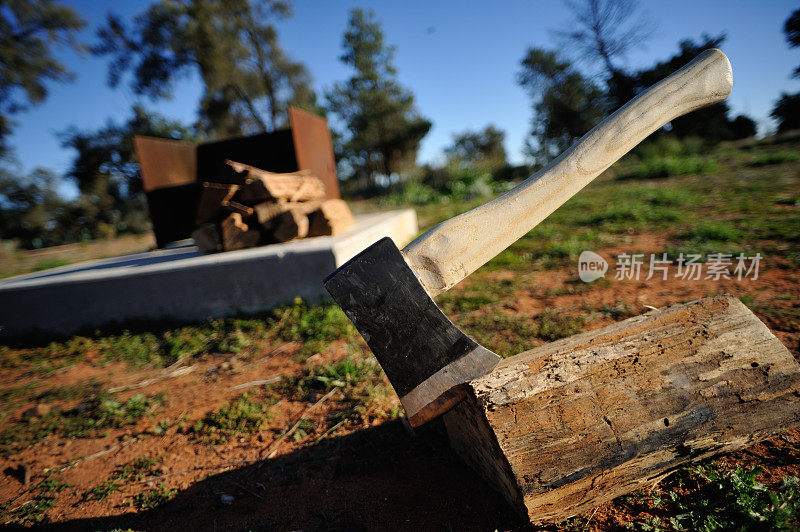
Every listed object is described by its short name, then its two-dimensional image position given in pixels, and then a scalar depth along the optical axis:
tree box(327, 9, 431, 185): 27.45
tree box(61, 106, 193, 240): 21.08
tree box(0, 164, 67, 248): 21.91
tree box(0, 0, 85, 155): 16.45
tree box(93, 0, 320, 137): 17.67
